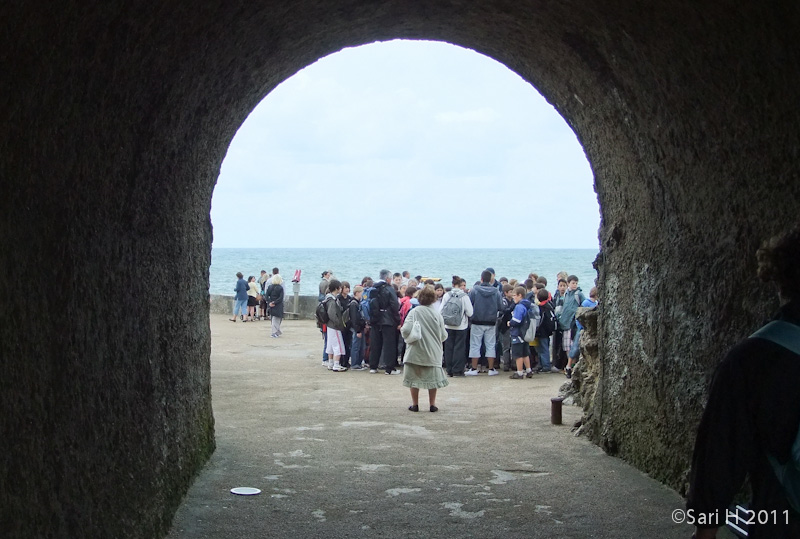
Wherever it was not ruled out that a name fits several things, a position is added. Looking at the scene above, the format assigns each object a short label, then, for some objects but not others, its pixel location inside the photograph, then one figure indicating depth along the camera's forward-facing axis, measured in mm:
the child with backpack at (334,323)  15625
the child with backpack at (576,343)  13417
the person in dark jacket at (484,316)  15203
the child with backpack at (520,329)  14570
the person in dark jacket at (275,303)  21531
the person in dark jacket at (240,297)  25328
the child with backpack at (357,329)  15633
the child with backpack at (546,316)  14828
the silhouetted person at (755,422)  3076
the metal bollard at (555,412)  10117
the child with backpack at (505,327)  15312
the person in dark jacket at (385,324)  15375
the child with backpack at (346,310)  15906
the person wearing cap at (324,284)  18469
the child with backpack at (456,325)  14992
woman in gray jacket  11031
